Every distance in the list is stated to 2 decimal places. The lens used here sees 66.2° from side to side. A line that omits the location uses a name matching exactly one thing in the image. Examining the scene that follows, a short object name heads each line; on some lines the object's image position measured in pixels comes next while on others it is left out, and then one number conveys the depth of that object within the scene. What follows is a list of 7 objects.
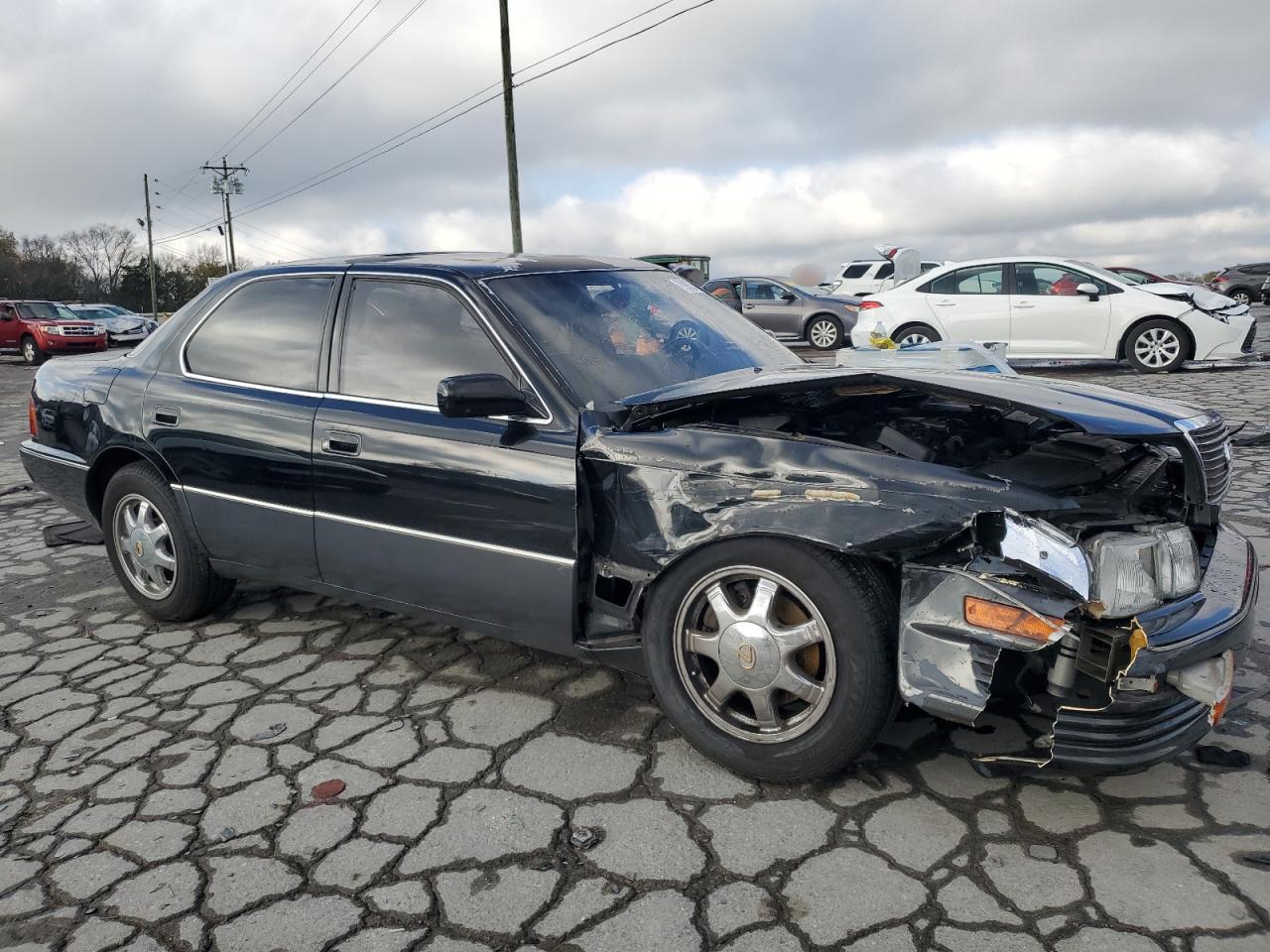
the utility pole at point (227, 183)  56.19
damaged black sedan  2.38
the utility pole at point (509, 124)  21.88
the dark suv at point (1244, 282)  30.61
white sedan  11.94
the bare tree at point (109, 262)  78.94
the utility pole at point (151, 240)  62.25
